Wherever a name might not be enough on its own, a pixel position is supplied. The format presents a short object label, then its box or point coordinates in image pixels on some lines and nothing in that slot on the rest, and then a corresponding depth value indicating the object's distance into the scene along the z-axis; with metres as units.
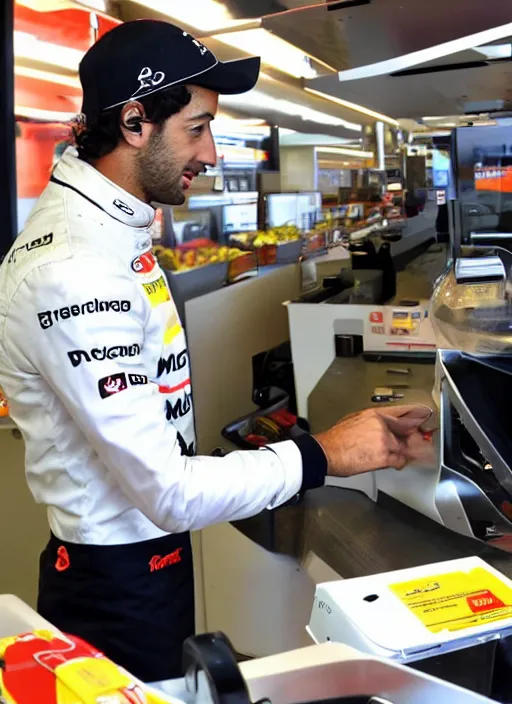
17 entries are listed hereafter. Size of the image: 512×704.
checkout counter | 1.20
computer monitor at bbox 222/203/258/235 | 3.47
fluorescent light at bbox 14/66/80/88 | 2.59
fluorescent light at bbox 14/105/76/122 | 2.60
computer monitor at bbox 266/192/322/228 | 3.87
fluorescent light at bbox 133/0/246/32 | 2.77
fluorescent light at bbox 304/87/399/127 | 4.03
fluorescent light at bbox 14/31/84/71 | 2.58
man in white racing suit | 0.96
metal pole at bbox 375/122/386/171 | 4.45
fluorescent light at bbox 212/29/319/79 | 3.12
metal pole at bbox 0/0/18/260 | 2.52
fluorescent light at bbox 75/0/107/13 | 2.66
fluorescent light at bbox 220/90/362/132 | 3.63
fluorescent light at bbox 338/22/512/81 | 1.22
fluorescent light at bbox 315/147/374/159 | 4.34
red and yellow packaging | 0.50
